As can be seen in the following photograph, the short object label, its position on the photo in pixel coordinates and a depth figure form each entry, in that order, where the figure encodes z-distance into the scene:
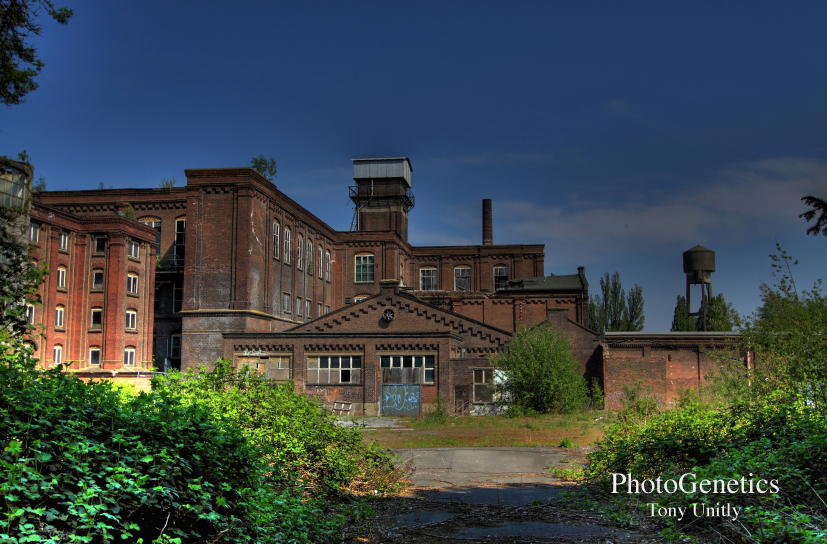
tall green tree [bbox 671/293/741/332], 50.27
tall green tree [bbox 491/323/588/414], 28.80
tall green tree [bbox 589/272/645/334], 60.50
